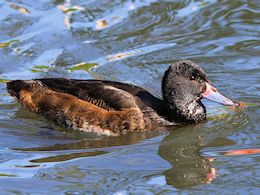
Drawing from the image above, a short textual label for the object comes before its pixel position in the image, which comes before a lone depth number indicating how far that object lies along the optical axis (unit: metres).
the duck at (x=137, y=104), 9.16
